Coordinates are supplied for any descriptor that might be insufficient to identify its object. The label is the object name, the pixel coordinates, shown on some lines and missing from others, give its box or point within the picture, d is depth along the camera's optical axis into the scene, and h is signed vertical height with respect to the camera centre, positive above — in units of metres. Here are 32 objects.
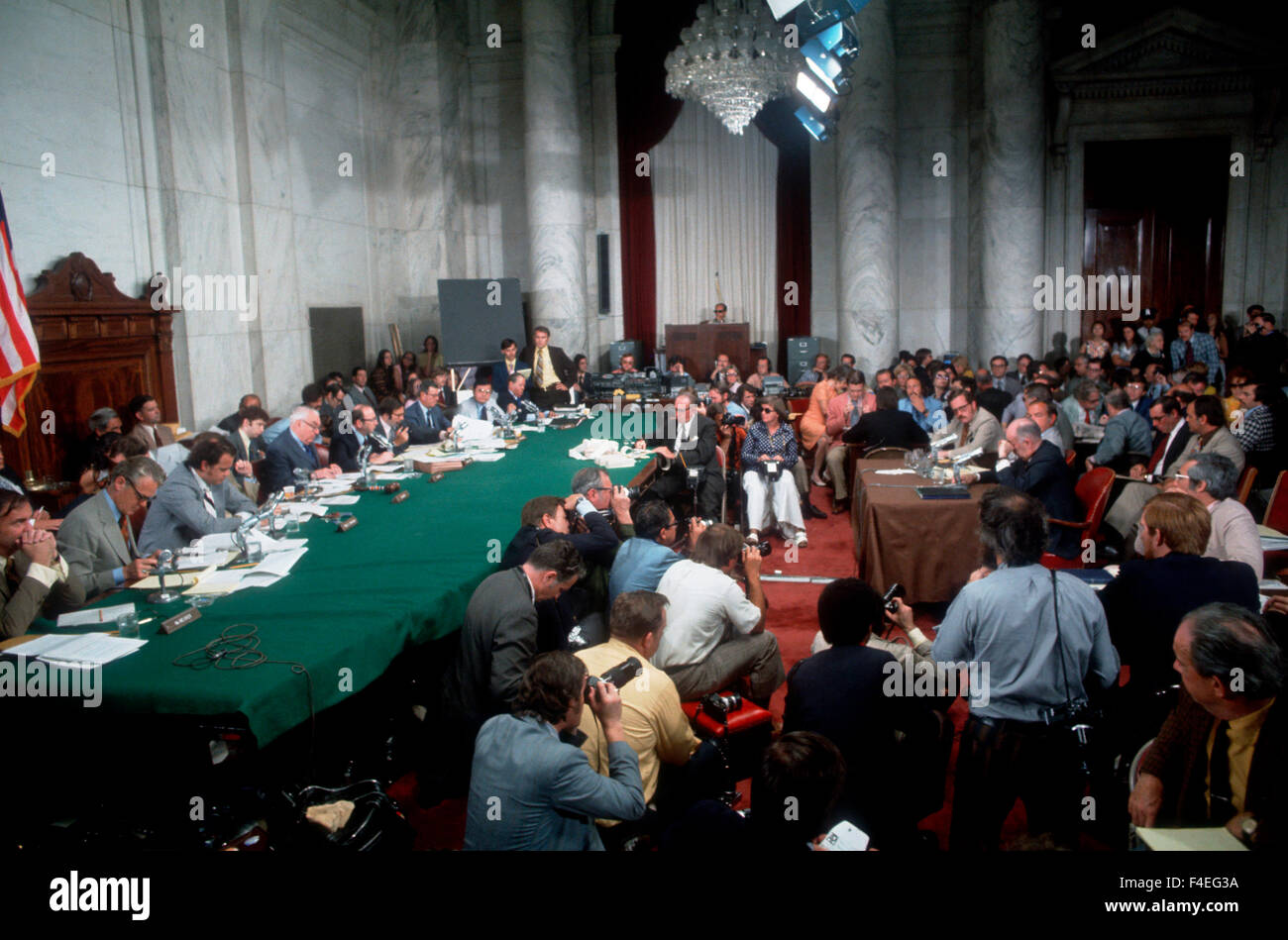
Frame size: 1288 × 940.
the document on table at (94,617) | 3.57 -0.94
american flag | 5.90 +0.15
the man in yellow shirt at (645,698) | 3.11 -1.16
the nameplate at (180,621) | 3.47 -0.95
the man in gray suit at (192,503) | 4.72 -0.69
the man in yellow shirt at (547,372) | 11.34 -0.21
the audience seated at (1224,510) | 4.17 -0.78
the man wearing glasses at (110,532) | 4.07 -0.73
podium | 13.20 +0.10
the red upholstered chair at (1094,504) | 5.77 -1.02
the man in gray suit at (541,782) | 2.56 -1.16
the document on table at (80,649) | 3.18 -0.97
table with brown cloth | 5.87 -1.25
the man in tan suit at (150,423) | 7.12 -0.42
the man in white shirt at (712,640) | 3.88 -1.22
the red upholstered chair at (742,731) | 3.48 -1.42
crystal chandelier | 8.96 +2.84
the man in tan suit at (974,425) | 7.30 -0.64
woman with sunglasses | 7.95 -1.06
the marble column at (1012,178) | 11.72 +2.10
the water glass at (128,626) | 3.42 -0.94
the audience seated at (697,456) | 7.71 -0.86
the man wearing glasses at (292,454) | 6.52 -0.62
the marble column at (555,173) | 12.65 +2.51
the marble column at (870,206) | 12.09 +1.86
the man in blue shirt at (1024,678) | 3.02 -1.09
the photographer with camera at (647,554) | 4.38 -0.96
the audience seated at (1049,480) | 5.87 -0.87
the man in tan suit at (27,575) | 3.42 -0.78
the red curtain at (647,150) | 13.48 +2.84
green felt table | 3.03 -0.99
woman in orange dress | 10.16 -0.70
